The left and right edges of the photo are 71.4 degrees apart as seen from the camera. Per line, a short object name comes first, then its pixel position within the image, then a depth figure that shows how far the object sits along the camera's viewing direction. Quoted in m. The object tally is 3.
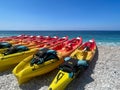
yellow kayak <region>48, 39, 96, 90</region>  2.55
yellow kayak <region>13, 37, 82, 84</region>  2.86
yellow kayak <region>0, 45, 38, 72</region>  3.50
